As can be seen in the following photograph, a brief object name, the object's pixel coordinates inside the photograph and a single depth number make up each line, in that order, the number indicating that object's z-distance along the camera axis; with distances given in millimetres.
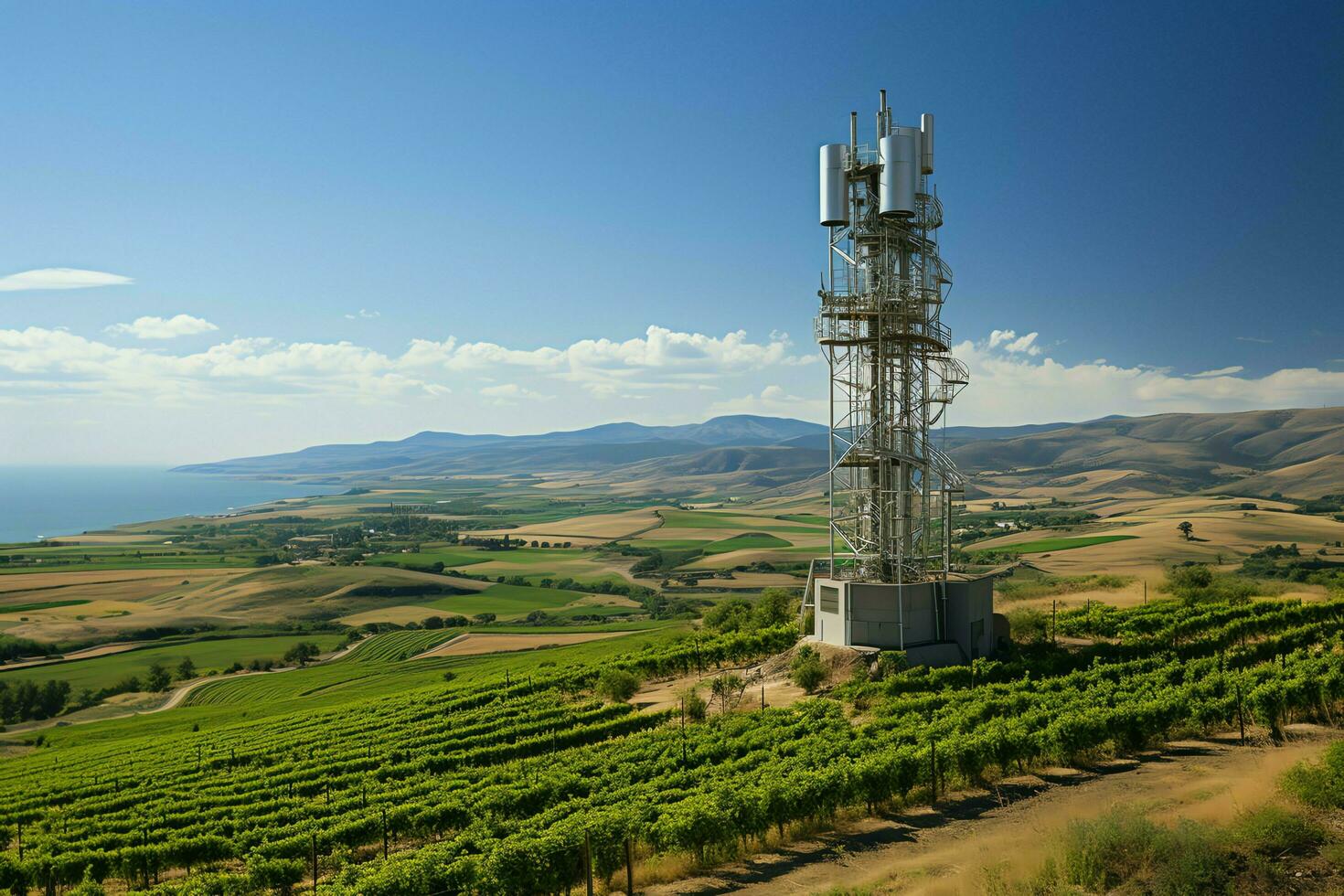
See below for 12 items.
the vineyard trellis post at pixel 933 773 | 21375
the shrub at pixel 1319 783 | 17031
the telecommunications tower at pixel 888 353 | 37156
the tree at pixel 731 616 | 52219
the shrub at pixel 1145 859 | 14383
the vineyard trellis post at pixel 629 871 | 16984
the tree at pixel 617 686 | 37375
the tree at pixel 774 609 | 49406
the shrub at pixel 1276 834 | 15477
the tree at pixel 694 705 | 32062
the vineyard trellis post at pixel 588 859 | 16781
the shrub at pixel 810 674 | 33281
